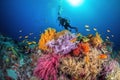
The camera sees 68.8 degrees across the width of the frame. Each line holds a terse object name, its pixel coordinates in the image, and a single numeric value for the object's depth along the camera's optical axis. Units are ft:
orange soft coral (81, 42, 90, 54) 7.85
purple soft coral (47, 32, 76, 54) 7.82
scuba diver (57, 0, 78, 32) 12.72
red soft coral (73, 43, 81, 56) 7.79
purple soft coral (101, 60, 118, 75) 7.96
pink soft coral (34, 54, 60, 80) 7.67
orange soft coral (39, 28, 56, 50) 9.04
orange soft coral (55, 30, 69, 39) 9.02
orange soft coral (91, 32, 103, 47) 8.60
